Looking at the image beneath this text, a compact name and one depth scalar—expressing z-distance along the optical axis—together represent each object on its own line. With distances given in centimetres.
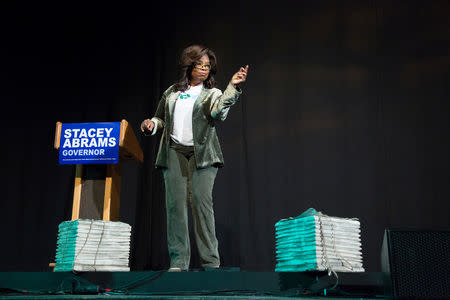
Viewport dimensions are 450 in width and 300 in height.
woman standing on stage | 247
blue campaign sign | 260
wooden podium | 269
